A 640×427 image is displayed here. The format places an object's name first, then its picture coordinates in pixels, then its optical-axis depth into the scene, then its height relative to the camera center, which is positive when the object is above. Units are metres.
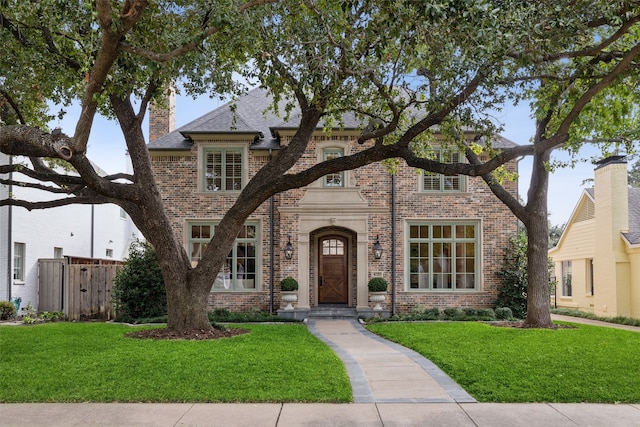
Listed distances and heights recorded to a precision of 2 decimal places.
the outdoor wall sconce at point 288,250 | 17.95 +0.19
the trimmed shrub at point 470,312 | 17.12 -1.71
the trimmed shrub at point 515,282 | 17.81 -0.83
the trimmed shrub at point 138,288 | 16.61 -0.94
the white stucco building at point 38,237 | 17.69 +0.73
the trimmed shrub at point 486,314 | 16.73 -1.74
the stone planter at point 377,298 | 17.58 -1.30
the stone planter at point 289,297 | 17.61 -1.28
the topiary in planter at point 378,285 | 17.58 -0.90
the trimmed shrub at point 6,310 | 16.64 -1.59
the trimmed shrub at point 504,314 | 16.80 -1.72
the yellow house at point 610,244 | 19.39 +0.42
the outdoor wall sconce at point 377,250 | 17.95 +0.19
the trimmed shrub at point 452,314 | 16.79 -1.75
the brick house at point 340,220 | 18.23 +1.17
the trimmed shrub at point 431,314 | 16.80 -1.75
